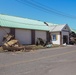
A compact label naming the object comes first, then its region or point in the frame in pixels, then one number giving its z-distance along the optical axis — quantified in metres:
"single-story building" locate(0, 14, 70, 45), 16.32
